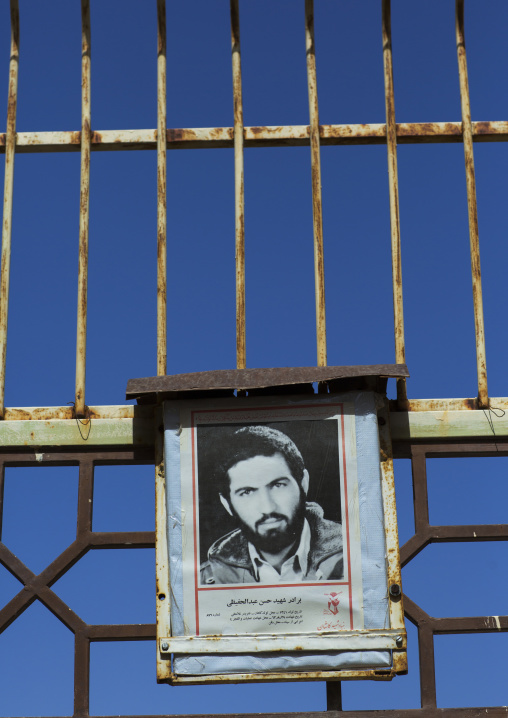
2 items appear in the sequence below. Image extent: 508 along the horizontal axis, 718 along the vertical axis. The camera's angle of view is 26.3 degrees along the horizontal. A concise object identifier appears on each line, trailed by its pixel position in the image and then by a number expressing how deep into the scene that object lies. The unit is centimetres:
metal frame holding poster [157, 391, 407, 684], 565
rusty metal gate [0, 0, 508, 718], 584
